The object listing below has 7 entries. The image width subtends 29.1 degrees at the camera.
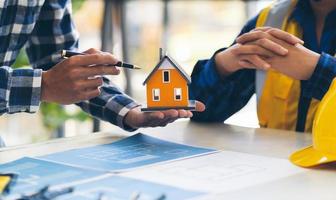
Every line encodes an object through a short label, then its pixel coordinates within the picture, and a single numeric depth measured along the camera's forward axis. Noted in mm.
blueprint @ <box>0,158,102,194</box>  986
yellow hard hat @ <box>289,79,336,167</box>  1124
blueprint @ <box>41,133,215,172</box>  1133
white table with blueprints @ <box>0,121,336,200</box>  961
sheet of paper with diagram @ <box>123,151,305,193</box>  999
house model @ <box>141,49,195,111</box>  1279
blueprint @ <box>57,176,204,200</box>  921
